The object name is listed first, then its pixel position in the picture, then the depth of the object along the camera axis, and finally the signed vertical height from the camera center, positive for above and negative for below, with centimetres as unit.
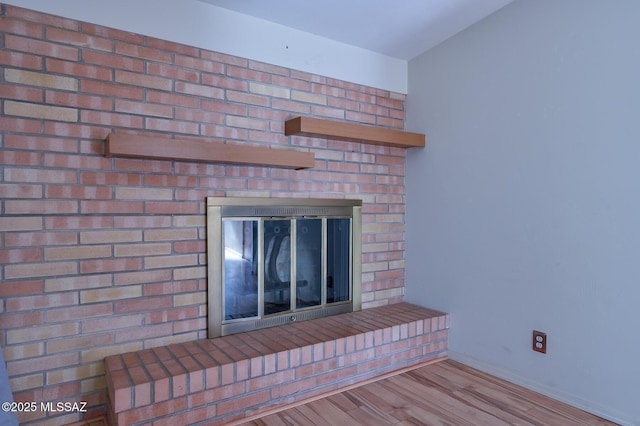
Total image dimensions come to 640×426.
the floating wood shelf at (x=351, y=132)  240 +49
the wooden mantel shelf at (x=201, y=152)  185 +29
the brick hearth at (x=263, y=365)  172 -77
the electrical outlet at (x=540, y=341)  220 -71
